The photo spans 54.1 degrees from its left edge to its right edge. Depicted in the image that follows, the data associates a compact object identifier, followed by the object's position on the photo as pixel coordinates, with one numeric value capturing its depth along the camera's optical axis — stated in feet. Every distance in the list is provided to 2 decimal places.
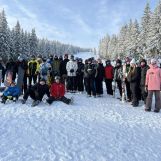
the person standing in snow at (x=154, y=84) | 21.99
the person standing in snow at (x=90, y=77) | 27.49
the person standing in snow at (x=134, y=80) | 23.89
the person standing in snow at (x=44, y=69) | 27.39
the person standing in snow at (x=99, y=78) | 28.32
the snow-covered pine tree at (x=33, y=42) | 135.70
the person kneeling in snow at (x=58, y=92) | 22.78
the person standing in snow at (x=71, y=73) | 28.95
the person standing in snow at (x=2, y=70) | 35.16
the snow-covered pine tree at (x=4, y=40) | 104.61
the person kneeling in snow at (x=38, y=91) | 22.21
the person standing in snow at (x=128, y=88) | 25.73
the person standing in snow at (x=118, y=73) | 27.17
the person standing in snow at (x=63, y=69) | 29.60
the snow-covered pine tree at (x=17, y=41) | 118.62
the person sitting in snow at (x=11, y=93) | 22.08
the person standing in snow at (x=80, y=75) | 29.71
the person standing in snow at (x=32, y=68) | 27.14
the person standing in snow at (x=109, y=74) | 29.06
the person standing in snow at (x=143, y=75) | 23.31
